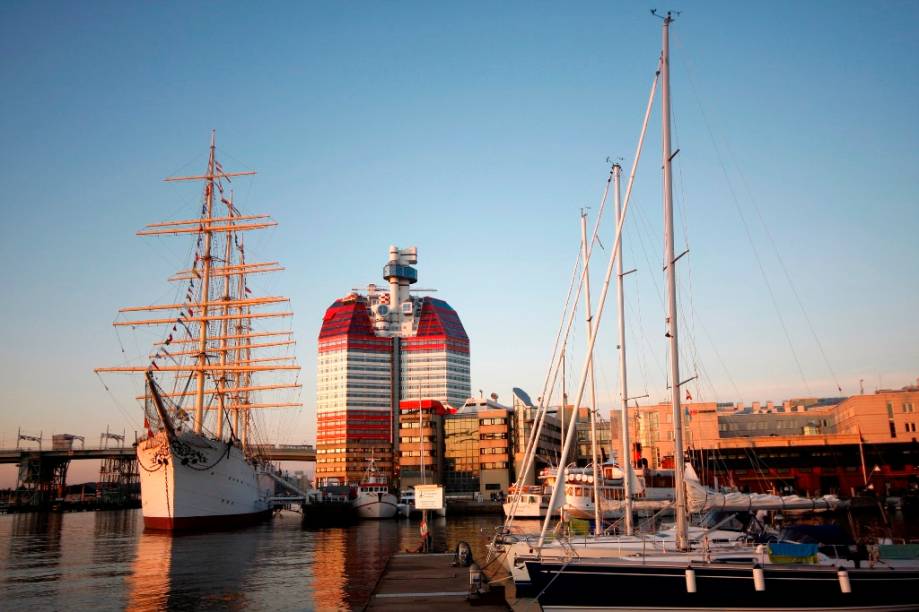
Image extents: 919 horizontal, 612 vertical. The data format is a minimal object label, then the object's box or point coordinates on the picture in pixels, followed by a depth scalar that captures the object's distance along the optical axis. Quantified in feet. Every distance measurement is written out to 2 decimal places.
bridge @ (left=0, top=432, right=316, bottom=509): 563.89
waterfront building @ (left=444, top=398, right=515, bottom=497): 440.45
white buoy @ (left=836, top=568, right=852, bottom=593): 65.51
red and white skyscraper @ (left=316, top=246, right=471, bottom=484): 622.95
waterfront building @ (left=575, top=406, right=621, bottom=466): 499.92
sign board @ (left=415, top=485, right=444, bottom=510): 142.41
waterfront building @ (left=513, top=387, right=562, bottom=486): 444.55
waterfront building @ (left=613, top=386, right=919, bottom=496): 328.90
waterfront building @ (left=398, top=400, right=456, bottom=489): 451.94
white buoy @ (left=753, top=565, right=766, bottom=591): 65.46
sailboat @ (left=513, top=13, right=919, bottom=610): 65.92
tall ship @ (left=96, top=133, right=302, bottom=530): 225.15
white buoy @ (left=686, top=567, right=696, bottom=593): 65.72
